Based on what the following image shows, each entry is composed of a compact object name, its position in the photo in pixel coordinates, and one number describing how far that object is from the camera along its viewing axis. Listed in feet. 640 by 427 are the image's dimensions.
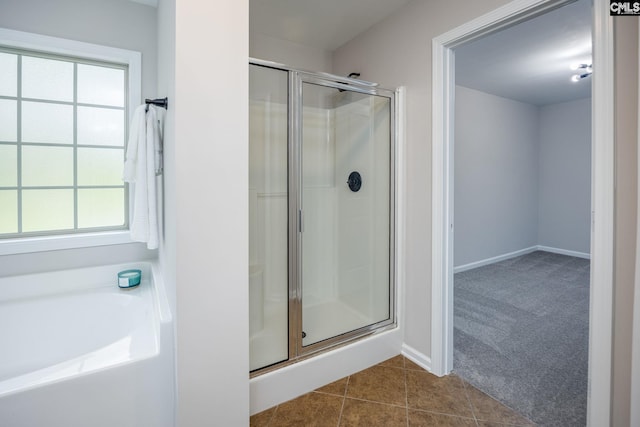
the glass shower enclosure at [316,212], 5.93
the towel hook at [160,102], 5.10
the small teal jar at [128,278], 6.72
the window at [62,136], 6.55
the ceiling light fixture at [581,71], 11.03
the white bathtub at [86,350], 3.92
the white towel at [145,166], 5.74
